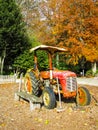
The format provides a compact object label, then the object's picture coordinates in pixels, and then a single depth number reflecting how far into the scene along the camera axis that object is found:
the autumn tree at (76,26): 24.45
